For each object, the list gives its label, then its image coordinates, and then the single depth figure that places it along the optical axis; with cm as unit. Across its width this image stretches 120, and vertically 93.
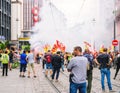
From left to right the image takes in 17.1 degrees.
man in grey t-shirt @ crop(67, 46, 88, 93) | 992
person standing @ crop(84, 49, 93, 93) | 1464
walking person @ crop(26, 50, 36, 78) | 2464
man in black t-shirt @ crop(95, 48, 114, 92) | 1598
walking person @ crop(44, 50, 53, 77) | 2573
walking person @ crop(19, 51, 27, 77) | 2553
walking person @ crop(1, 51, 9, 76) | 2639
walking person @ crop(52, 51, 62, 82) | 2245
